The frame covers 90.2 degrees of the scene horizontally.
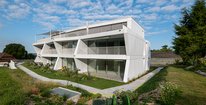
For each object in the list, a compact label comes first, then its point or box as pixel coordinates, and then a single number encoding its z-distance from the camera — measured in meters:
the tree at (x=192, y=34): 16.42
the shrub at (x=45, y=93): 7.25
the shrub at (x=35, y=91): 7.65
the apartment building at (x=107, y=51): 11.53
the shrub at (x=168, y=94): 4.71
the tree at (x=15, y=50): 41.65
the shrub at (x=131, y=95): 5.78
